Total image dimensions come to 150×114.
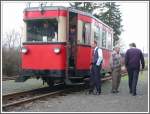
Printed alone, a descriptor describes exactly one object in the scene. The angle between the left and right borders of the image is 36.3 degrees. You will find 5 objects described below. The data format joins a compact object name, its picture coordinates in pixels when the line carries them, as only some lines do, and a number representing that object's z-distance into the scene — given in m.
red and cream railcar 8.02
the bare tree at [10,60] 14.27
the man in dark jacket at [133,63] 7.71
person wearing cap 8.29
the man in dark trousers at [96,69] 7.81
